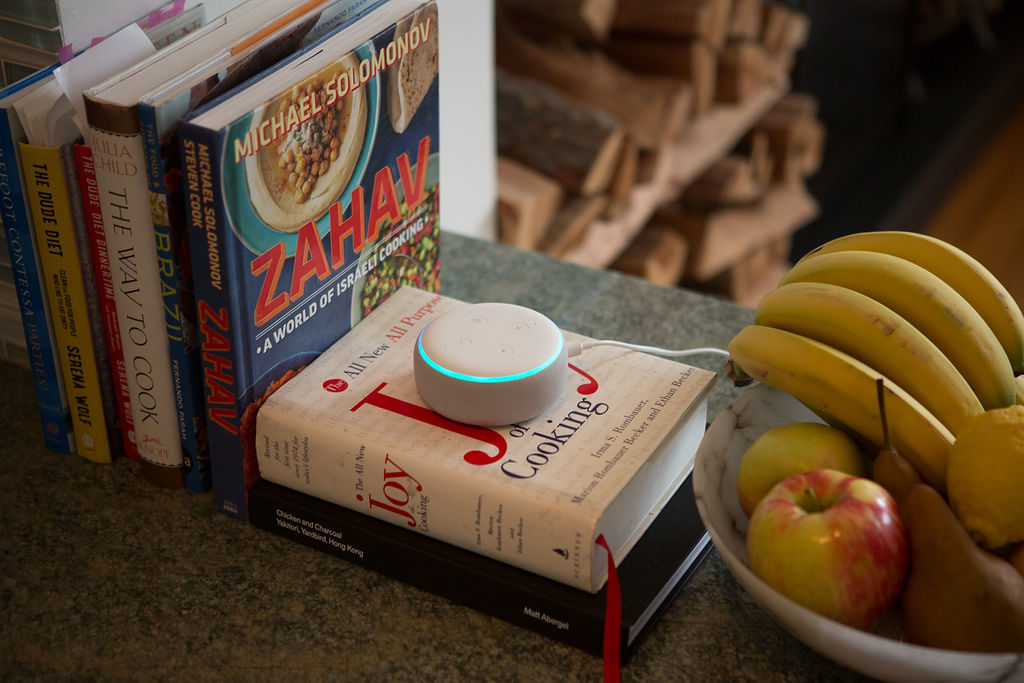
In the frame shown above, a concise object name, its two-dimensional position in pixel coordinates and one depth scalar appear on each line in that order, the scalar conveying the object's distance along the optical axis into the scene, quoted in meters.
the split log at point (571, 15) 1.60
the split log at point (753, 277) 2.18
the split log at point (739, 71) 1.87
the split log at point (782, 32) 1.98
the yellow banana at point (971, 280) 0.64
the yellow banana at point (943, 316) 0.61
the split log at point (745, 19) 1.86
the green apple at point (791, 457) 0.58
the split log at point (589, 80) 1.65
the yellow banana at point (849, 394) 0.58
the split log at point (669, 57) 1.75
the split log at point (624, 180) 1.66
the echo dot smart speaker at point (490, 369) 0.64
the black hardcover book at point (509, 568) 0.60
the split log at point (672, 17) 1.71
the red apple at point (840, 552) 0.51
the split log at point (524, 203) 1.42
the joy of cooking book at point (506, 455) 0.59
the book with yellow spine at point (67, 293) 0.66
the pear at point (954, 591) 0.50
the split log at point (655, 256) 1.89
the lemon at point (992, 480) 0.53
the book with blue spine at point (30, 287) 0.66
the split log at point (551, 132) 1.55
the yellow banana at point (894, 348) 0.59
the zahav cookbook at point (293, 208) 0.60
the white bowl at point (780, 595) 0.49
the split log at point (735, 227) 1.97
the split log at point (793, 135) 2.14
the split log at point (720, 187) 1.96
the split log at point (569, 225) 1.57
